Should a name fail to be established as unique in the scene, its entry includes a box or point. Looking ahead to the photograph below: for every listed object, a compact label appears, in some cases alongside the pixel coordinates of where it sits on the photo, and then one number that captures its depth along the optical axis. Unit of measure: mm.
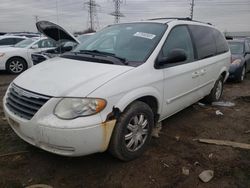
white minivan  1928
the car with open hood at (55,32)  4004
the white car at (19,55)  7132
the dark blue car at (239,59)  6158
